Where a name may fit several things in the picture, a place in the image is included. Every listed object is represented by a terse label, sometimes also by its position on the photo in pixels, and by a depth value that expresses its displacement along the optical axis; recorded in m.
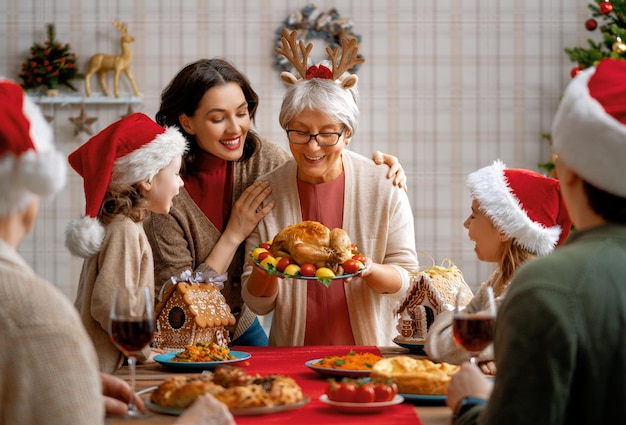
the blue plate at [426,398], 1.82
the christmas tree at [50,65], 5.68
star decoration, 5.76
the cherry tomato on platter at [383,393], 1.73
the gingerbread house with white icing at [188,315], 2.52
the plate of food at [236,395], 1.67
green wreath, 5.73
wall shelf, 5.75
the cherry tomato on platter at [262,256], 2.68
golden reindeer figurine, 5.68
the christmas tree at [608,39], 4.32
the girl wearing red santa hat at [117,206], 2.40
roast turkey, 2.65
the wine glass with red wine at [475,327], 1.65
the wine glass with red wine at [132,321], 1.72
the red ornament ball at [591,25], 4.69
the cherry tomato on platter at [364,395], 1.72
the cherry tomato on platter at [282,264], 2.64
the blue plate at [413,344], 2.51
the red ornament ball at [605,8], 4.30
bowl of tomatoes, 1.71
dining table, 1.67
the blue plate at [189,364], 2.24
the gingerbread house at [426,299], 2.42
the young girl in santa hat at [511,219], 2.41
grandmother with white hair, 3.00
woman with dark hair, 3.11
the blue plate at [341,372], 2.04
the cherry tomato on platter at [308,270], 2.61
